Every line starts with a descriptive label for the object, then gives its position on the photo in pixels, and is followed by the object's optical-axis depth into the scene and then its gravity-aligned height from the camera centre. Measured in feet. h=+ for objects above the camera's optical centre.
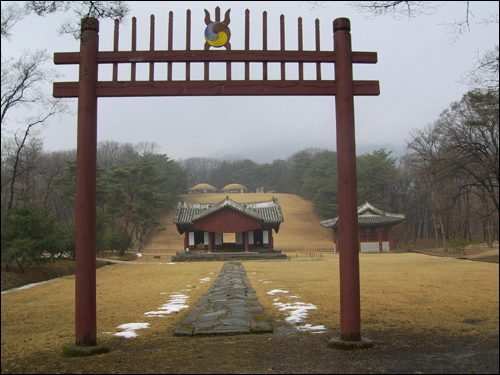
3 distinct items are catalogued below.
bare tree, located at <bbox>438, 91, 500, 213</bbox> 54.08 +11.86
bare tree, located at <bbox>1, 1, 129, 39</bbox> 16.22 +9.10
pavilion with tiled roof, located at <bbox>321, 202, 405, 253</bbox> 107.86 -1.30
